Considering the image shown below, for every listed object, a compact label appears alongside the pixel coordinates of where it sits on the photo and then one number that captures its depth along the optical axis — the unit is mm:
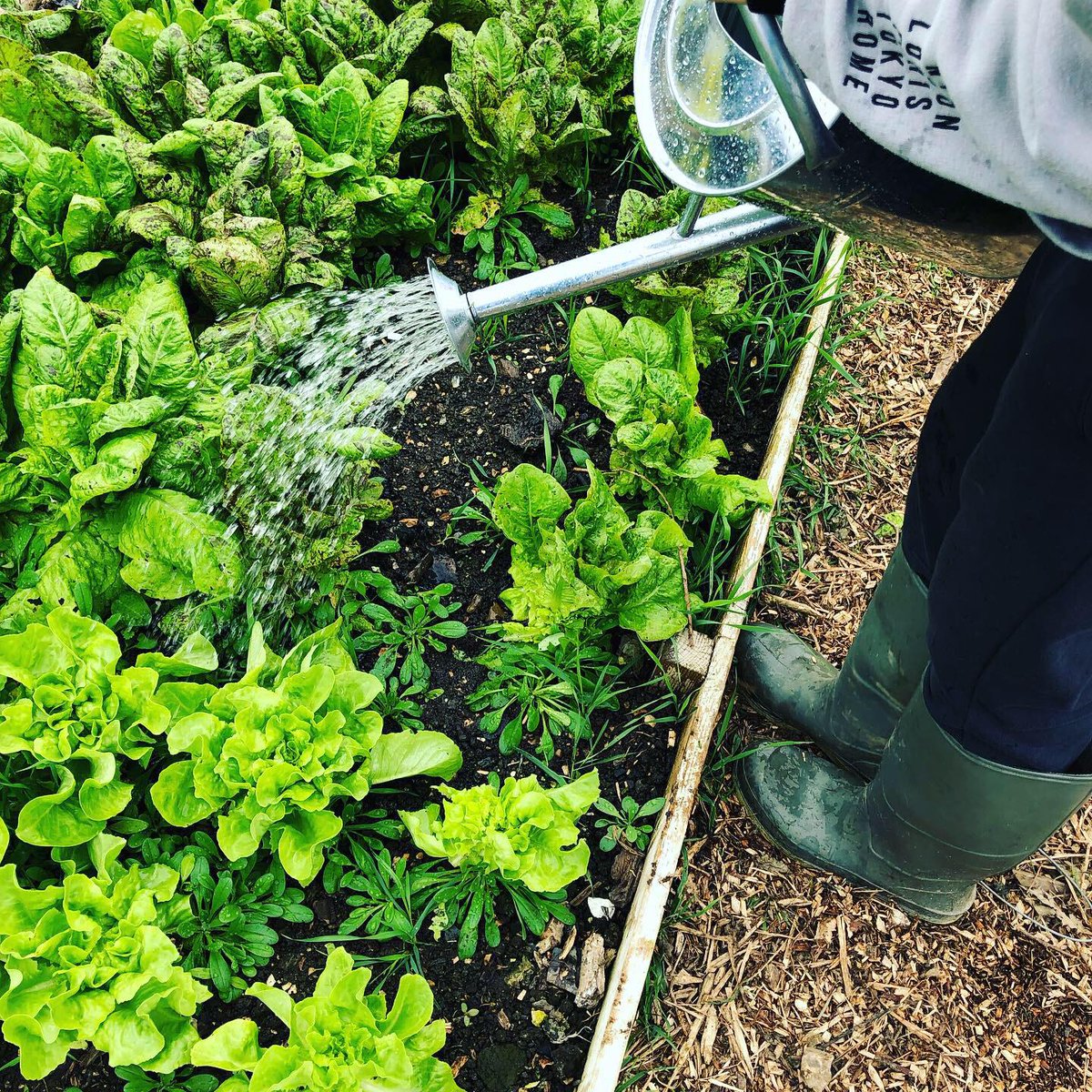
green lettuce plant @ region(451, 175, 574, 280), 2504
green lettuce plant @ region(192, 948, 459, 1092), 1440
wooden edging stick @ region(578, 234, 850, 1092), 1656
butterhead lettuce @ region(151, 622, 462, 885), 1616
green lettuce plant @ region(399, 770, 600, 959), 1629
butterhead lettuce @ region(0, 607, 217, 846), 1606
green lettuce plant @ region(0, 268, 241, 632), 1736
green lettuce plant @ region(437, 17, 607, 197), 2393
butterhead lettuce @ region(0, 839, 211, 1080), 1462
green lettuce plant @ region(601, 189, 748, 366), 2238
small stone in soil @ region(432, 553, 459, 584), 2121
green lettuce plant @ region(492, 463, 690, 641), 1921
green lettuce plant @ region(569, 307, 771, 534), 2045
